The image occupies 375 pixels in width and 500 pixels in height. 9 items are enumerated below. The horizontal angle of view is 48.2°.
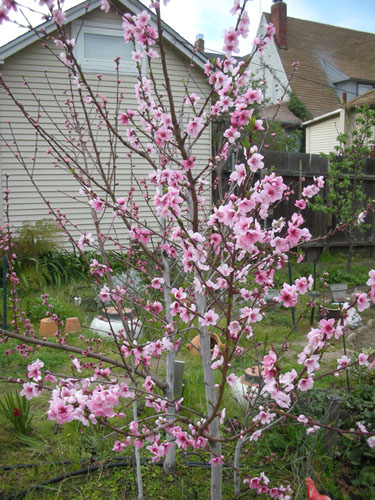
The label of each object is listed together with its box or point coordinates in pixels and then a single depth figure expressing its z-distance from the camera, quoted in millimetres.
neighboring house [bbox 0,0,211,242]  7855
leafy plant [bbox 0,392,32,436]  2605
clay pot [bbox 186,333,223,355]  4176
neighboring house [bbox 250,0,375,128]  20094
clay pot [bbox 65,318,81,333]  4770
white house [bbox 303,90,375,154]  15805
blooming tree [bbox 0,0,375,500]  1446
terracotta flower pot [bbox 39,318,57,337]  4707
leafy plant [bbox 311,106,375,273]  7535
